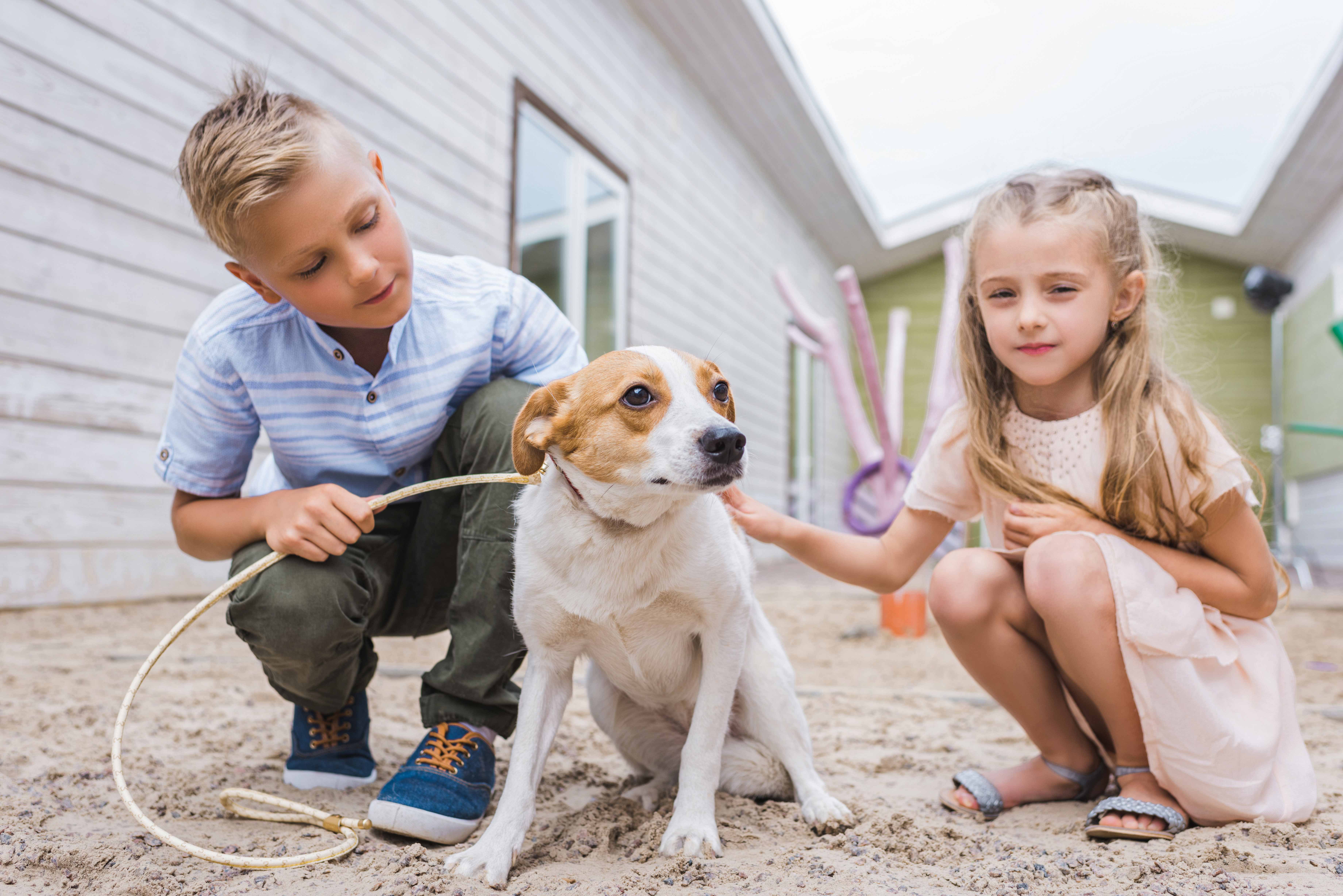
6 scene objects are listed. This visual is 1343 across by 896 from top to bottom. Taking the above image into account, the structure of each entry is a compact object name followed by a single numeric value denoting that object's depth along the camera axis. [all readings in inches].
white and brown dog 54.7
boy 57.1
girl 58.8
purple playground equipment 182.4
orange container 172.2
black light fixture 300.7
